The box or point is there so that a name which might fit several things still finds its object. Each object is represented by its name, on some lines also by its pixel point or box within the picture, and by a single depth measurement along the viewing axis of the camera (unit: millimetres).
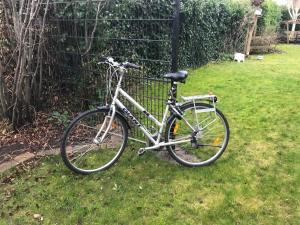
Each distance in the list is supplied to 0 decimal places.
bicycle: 2552
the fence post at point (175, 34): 2476
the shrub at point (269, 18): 10178
